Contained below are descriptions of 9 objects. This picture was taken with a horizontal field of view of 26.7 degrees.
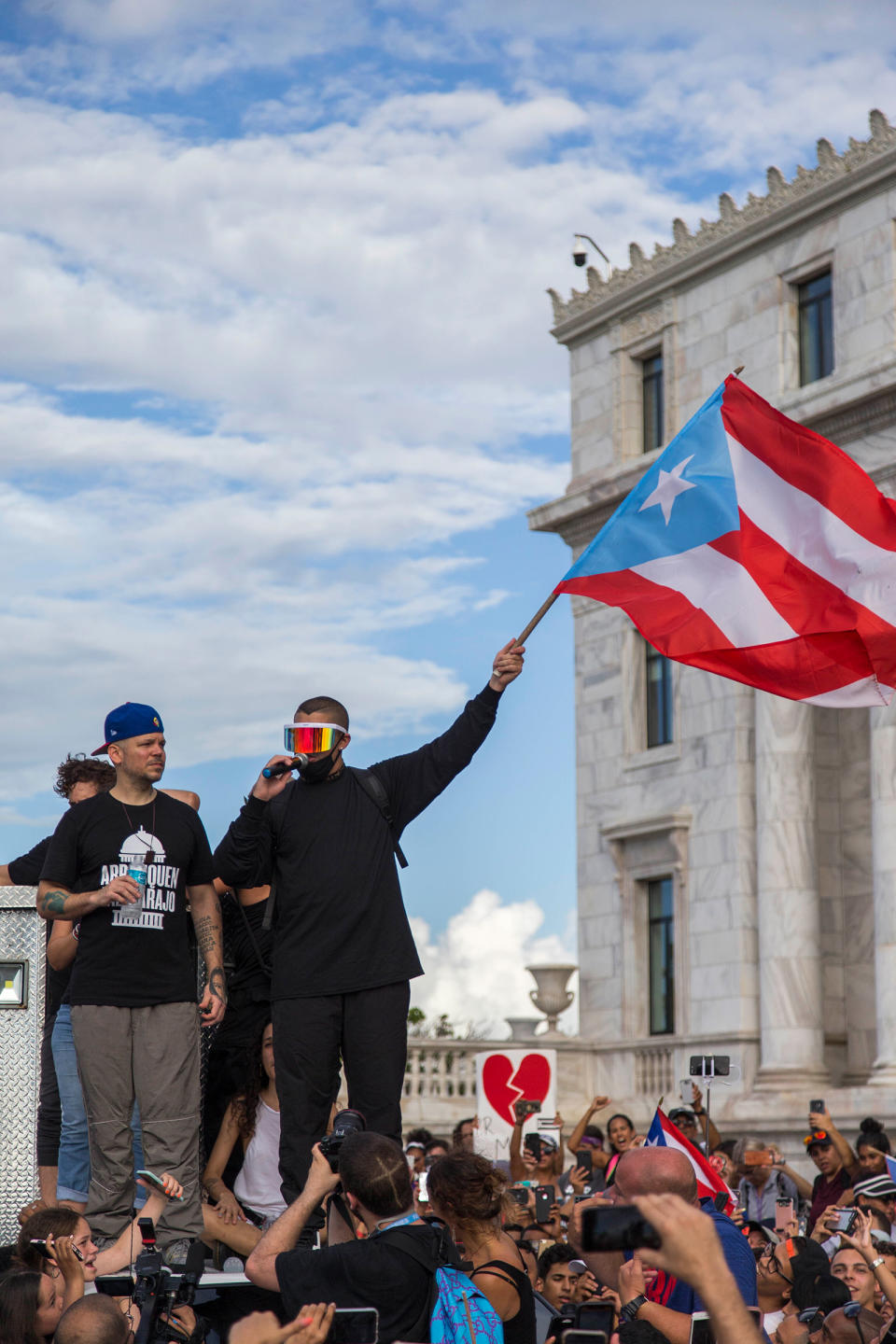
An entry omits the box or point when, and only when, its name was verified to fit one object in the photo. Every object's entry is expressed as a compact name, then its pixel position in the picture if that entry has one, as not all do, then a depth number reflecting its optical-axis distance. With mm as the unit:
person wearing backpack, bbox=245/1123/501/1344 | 5211
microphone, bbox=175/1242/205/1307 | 4906
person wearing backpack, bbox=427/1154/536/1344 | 6039
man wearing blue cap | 7035
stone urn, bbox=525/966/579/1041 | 30156
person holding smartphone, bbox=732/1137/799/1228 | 15398
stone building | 26094
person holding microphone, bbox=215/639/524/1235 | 6996
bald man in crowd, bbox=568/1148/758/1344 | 5461
